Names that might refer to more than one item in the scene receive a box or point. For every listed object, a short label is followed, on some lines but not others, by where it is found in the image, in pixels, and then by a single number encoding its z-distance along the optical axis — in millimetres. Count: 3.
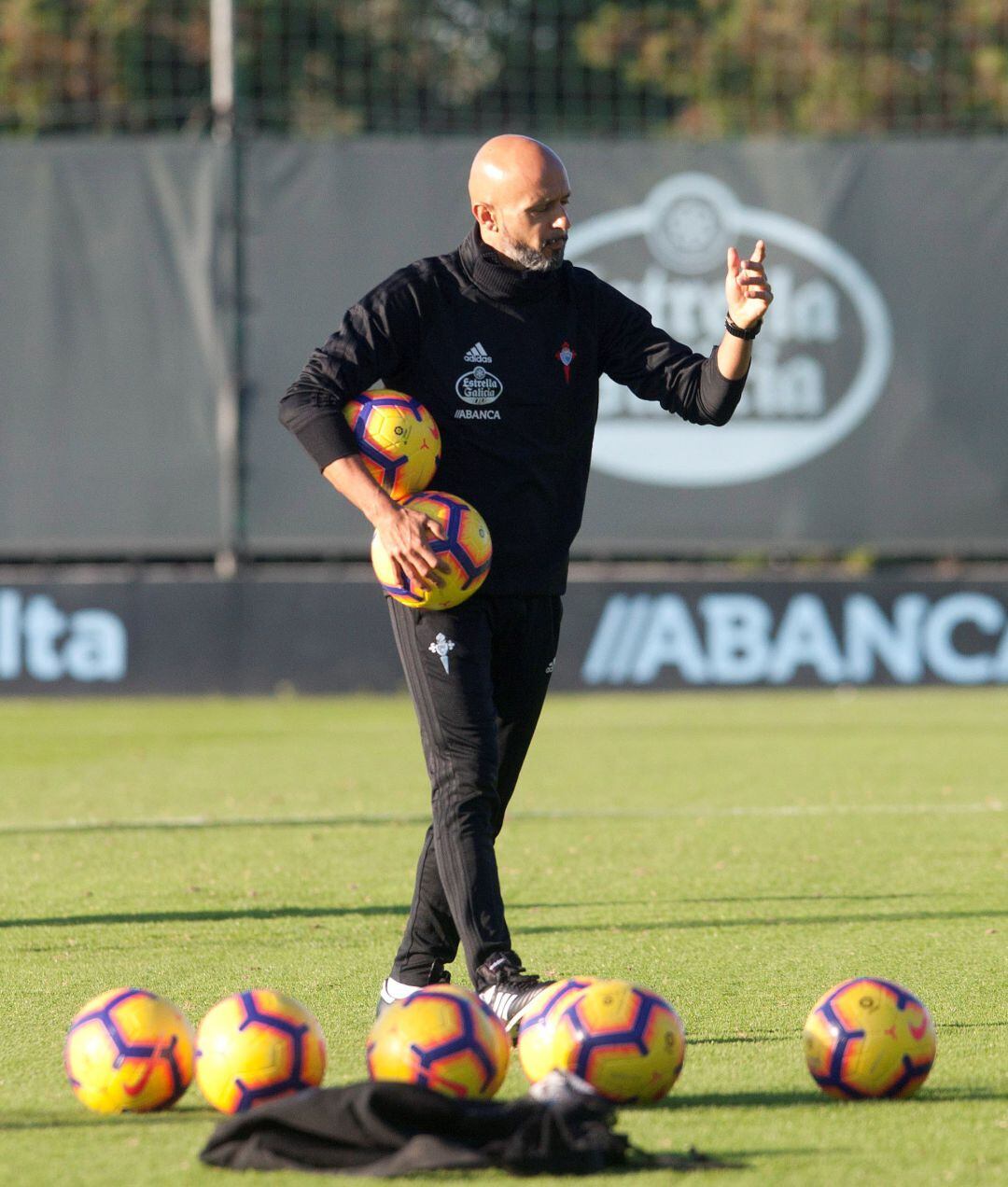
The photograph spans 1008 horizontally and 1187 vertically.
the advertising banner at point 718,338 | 32875
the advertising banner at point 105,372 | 32750
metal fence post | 32781
